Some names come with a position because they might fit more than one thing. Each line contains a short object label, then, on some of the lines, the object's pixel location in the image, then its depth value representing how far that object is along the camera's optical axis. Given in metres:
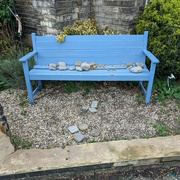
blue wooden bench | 2.78
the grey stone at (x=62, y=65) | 2.93
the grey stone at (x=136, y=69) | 2.77
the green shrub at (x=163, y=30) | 3.05
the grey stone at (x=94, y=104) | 2.87
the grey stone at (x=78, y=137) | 2.31
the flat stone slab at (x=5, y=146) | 2.07
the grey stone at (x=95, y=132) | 2.40
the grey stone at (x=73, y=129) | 2.43
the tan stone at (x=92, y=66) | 2.95
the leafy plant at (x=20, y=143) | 2.22
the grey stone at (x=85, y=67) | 2.87
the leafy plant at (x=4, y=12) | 4.15
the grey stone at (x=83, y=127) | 2.49
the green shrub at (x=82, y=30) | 3.11
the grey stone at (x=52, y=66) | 2.92
